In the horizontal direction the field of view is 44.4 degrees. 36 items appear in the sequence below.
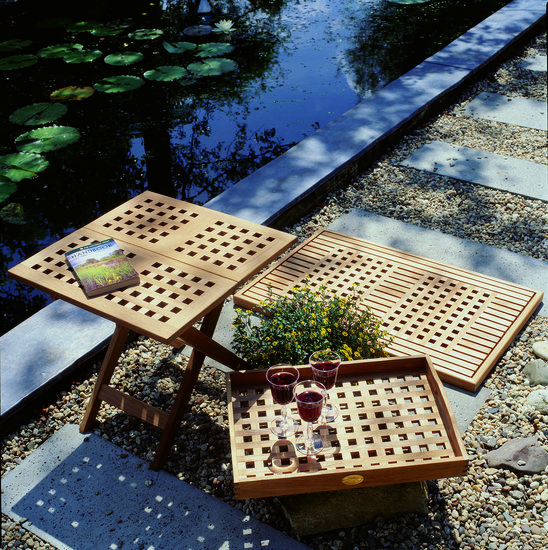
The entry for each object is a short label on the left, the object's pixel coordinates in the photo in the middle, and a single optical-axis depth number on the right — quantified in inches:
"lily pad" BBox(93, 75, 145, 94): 244.1
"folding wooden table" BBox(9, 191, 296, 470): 94.8
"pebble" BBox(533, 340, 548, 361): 127.3
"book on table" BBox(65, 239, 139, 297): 97.7
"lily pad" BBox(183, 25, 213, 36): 298.6
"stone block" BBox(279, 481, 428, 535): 94.9
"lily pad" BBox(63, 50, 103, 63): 265.0
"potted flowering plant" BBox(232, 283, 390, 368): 111.0
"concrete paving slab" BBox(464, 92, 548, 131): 219.8
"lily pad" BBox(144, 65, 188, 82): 253.1
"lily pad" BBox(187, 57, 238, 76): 261.7
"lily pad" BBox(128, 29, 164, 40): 290.5
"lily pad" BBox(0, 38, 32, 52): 285.1
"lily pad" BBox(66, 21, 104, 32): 299.1
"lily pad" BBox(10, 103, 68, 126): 222.1
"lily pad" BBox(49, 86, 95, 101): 241.6
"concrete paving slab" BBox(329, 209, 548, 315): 151.8
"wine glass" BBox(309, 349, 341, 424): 99.4
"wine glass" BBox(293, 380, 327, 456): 92.4
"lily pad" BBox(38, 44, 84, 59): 273.6
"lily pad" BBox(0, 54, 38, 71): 264.2
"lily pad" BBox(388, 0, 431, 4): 338.2
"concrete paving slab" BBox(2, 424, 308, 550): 95.7
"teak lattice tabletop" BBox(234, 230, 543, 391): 127.0
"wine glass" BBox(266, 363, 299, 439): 95.6
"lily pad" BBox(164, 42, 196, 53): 273.9
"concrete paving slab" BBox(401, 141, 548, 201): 184.4
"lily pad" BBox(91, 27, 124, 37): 290.8
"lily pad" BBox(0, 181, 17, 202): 180.6
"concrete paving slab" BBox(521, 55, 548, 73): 263.0
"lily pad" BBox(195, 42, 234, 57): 275.9
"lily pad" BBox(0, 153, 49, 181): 193.0
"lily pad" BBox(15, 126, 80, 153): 207.9
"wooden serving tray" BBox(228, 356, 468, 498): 89.7
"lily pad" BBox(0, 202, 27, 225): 182.9
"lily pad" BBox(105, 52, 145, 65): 264.1
